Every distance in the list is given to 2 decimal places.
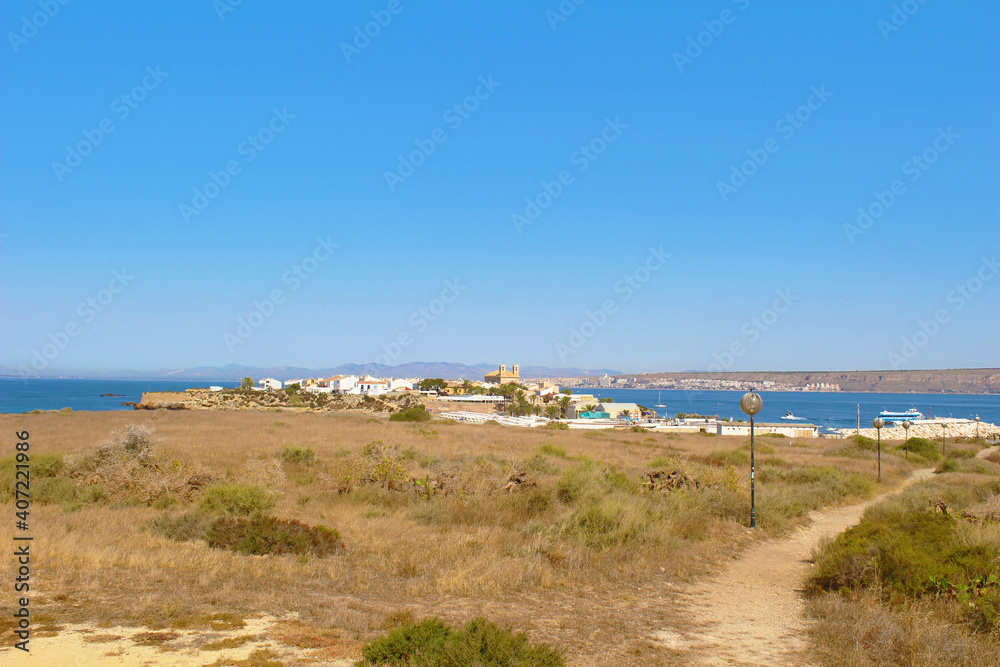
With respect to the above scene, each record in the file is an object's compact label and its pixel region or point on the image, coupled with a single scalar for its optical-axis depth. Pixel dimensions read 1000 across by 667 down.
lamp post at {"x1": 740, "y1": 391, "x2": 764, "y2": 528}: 13.94
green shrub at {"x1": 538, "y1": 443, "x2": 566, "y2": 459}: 26.96
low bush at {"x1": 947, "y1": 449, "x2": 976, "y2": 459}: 32.94
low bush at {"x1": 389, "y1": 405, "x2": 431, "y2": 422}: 51.53
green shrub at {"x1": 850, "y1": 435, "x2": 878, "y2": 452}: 34.56
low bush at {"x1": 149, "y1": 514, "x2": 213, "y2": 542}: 10.07
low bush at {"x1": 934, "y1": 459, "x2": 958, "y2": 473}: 26.55
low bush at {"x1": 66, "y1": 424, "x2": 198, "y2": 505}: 13.18
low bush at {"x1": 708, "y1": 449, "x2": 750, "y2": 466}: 25.68
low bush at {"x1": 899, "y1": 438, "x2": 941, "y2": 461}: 32.28
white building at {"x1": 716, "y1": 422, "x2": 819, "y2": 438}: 55.75
